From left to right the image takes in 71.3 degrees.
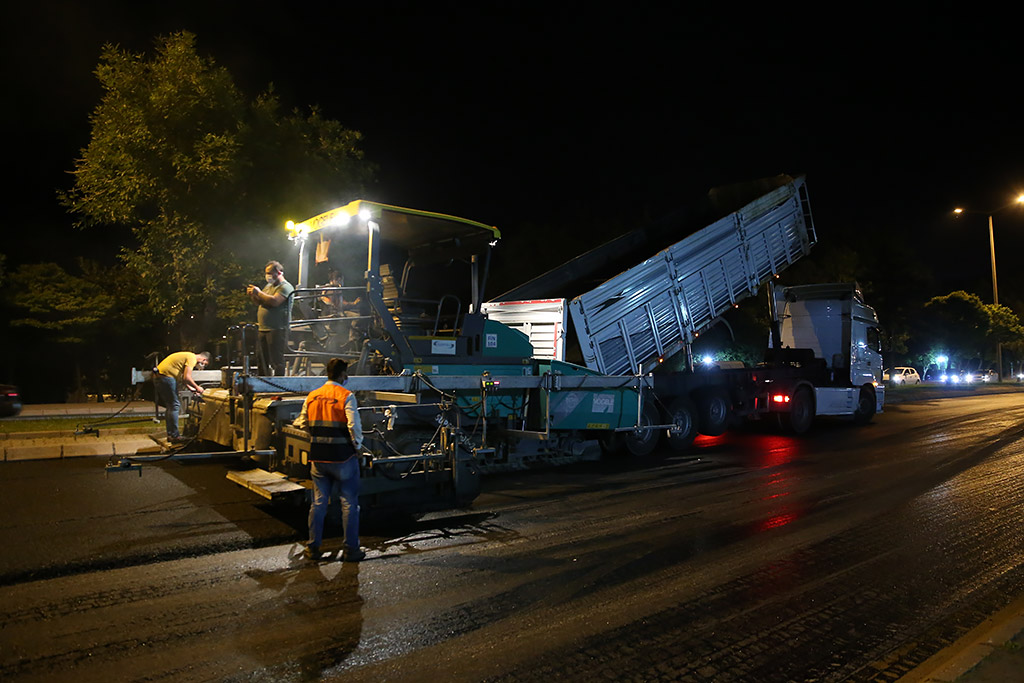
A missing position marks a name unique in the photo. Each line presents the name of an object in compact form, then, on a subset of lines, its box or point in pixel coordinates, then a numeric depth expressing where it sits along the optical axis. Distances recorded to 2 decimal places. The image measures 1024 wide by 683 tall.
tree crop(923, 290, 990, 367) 41.34
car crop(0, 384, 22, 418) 18.96
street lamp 30.83
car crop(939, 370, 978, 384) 50.72
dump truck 11.48
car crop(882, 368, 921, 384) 45.69
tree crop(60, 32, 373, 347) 12.61
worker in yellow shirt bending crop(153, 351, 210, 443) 10.08
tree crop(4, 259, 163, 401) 25.17
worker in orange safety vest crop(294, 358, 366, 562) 5.88
